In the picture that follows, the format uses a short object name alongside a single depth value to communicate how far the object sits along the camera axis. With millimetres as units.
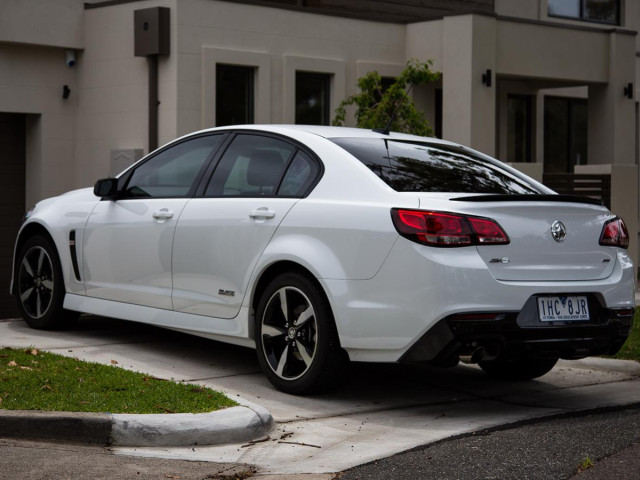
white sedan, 6379
